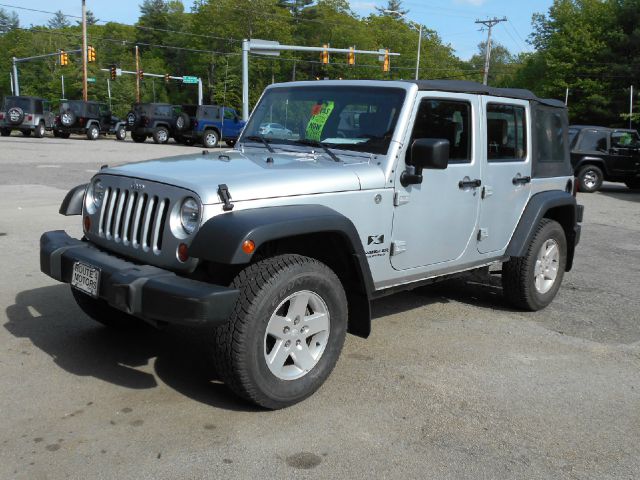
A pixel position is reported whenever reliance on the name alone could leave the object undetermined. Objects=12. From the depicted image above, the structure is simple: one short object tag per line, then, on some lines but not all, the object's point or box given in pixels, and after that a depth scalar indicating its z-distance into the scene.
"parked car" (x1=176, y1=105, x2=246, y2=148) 31.14
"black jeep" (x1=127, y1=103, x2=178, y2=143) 32.22
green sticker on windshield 4.57
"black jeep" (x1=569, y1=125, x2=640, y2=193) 17.62
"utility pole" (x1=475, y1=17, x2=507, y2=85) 60.00
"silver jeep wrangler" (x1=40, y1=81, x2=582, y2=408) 3.37
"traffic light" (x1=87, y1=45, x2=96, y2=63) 40.49
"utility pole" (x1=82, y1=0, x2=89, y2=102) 41.62
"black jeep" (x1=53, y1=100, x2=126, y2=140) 32.56
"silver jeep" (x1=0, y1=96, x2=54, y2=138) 31.62
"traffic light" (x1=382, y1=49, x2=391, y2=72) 33.34
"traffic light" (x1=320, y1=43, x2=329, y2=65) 31.14
